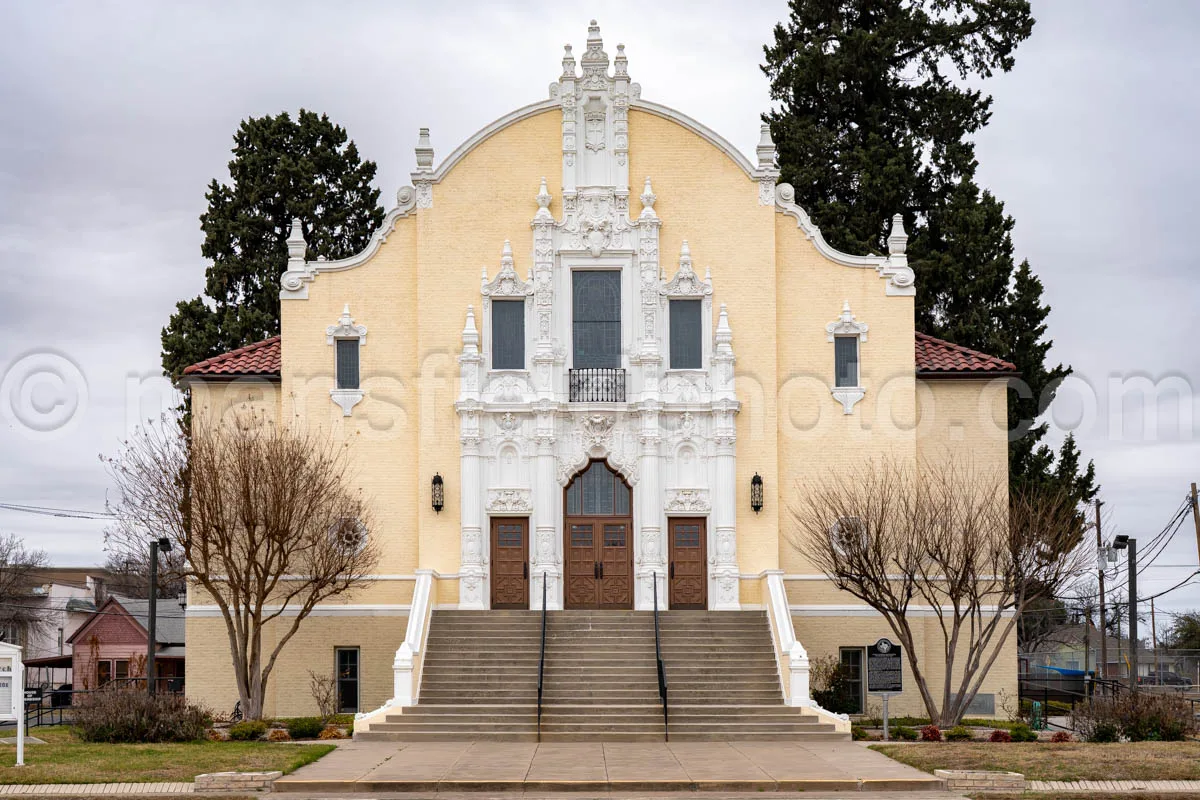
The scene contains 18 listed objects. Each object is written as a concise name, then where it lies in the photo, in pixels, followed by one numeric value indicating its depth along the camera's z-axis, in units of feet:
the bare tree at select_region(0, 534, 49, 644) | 254.47
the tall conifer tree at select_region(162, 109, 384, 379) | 143.02
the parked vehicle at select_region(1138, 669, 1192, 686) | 189.92
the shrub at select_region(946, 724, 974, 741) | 84.03
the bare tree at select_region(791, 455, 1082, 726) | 92.27
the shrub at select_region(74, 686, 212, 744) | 81.20
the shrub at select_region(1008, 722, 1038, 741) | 83.61
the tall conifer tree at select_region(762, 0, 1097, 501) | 133.59
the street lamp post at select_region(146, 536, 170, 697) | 100.22
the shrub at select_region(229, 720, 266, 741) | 83.76
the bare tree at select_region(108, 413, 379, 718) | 94.48
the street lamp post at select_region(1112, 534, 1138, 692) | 104.74
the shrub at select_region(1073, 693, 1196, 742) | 83.20
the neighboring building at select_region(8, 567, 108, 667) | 252.42
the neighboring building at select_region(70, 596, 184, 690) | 197.88
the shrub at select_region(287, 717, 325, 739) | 85.92
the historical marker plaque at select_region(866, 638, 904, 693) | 89.40
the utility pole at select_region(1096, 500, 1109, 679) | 116.16
